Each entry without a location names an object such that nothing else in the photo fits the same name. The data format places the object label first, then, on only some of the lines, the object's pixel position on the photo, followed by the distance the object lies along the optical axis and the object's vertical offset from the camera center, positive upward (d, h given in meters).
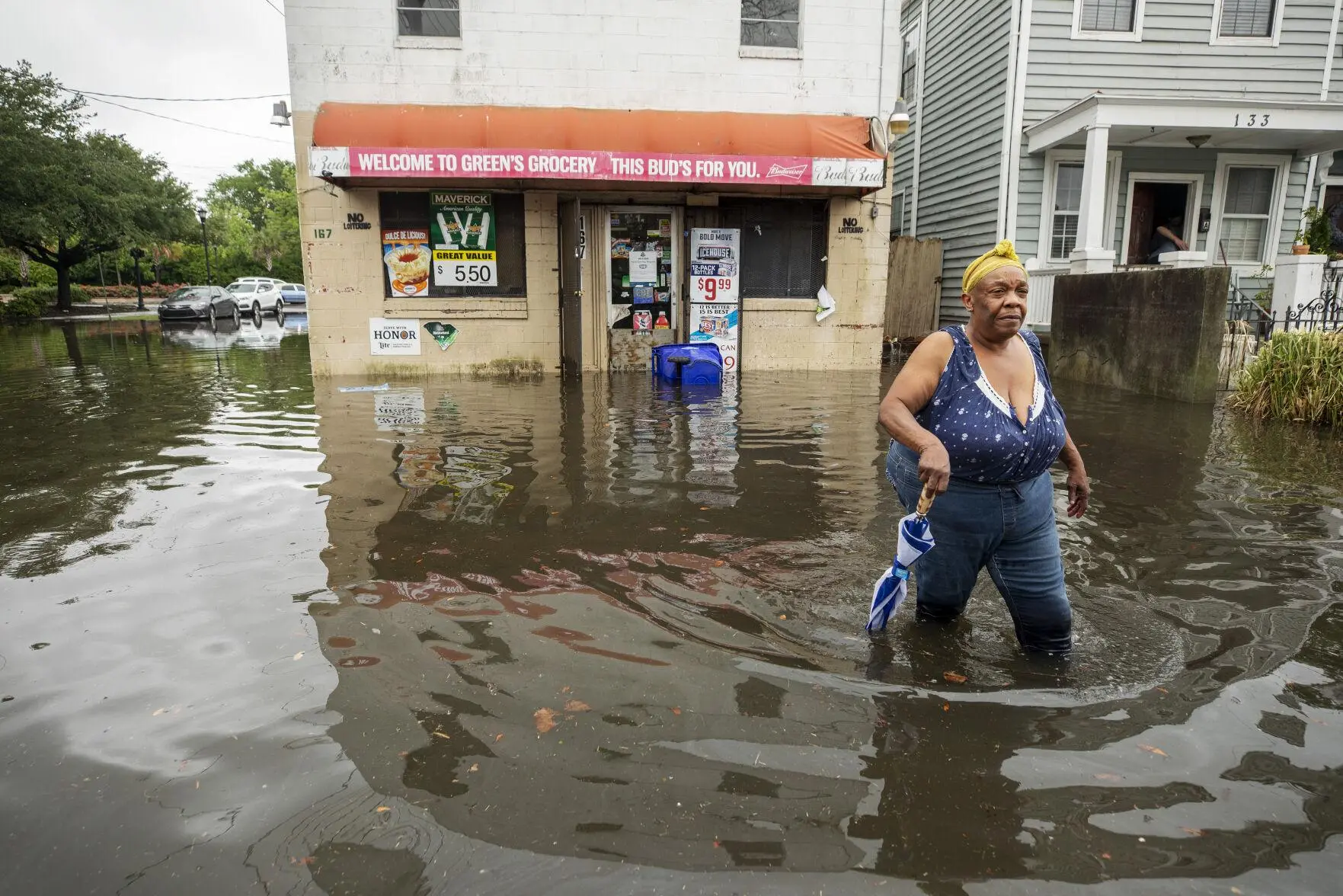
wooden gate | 17.19 +0.07
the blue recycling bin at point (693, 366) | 12.24 -1.06
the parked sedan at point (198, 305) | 29.80 -0.65
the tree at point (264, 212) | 71.62 +6.87
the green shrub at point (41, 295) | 35.91 -0.41
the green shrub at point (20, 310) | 33.25 -0.96
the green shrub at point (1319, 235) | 14.65 +0.97
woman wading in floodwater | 3.21 -0.55
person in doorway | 14.36 +0.89
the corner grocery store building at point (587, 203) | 11.84 +1.29
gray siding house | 14.59 +2.57
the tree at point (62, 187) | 30.91 +3.72
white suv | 35.34 -0.36
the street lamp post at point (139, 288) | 40.78 -0.13
